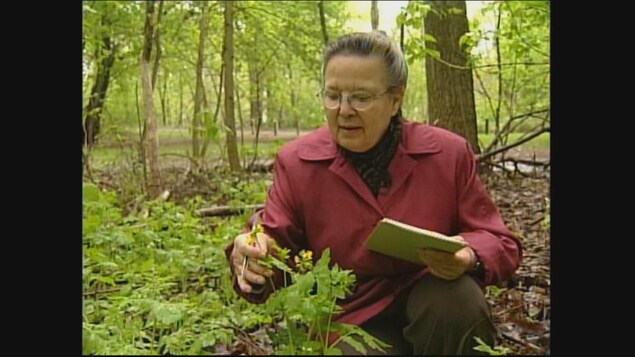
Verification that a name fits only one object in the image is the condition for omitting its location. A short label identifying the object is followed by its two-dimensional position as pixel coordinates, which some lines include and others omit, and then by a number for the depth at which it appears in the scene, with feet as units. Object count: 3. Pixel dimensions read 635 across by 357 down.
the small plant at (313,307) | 5.30
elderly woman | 7.00
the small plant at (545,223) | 13.96
